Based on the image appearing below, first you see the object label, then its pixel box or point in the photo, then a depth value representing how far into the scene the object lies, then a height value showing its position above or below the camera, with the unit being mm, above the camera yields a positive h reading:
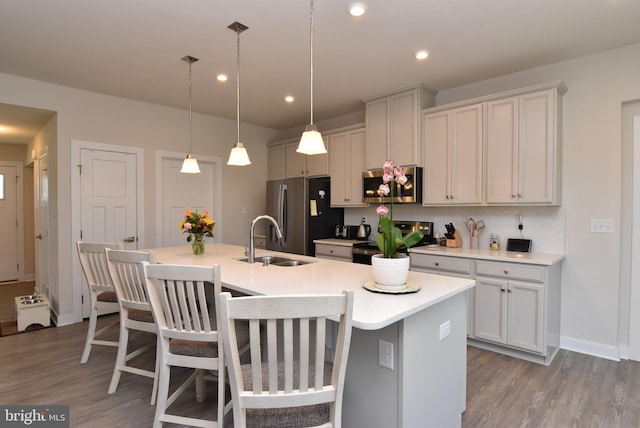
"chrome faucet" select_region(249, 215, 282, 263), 2644 -312
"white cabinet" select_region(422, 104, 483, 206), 3443 +538
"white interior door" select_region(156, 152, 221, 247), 4625 +215
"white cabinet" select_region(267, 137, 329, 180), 4922 +681
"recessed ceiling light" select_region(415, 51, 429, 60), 3004 +1333
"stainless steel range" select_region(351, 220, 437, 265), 3940 -415
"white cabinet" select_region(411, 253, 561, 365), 2855 -835
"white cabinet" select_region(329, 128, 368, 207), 4461 +554
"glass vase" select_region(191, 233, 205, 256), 3162 -331
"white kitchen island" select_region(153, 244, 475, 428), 1564 -682
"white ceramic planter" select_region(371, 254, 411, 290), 1717 -310
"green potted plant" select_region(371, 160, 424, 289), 1716 -235
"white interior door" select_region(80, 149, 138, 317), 4043 +129
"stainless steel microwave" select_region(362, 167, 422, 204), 3861 +246
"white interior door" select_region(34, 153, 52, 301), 4387 -204
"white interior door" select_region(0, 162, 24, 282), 6113 -237
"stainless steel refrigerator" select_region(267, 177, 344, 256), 4637 -72
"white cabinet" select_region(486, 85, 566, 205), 3029 +542
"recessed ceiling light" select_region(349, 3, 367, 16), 2293 +1322
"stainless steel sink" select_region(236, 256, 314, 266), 2773 -424
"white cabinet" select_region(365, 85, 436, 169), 3809 +942
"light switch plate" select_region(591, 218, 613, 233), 2996 -141
